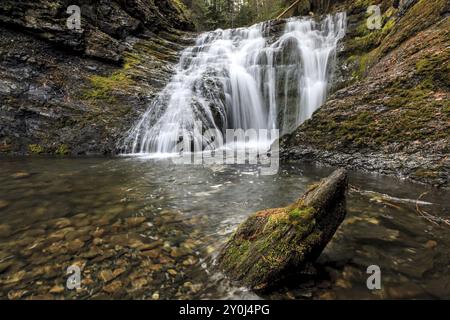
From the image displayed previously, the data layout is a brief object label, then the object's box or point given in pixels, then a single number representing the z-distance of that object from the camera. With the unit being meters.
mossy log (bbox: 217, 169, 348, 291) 2.41
